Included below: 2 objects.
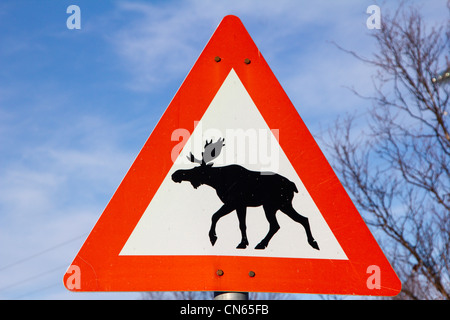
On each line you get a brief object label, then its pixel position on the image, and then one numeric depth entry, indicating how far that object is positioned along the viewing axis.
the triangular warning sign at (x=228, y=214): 2.23
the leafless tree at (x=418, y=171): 7.31
